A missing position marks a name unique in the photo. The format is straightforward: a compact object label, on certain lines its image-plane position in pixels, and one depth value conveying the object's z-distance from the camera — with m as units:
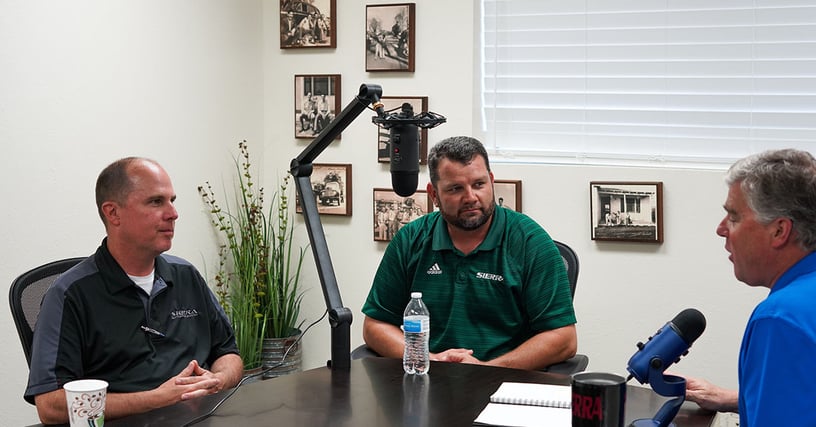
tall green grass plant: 4.18
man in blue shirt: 1.52
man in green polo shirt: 2.89
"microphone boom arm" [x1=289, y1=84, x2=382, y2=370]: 2.48
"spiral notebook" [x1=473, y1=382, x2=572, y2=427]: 1.98
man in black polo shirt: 2.34
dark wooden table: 2.02
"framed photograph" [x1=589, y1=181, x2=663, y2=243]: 3.85
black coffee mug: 1.66
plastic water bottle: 2.48
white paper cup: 1.81
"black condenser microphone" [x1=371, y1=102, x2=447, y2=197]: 2.27
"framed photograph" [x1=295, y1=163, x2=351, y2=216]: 4.42
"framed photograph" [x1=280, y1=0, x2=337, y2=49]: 4.39
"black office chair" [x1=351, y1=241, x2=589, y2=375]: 2.74
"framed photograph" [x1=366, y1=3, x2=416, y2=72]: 4.23
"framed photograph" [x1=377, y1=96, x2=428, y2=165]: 4.23
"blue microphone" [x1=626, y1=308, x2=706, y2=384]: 1.71
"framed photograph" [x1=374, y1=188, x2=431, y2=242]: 4.26
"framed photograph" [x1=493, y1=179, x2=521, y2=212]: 4.06
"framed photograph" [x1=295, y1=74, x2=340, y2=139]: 4.41
